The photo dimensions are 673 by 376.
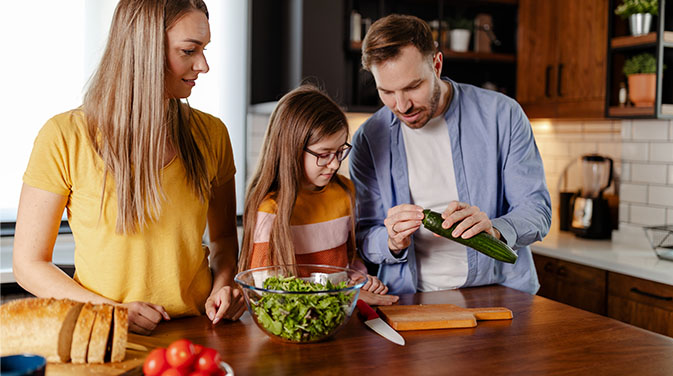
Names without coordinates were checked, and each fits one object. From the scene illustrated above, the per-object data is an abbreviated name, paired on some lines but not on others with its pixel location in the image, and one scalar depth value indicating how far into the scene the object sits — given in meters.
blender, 3.62
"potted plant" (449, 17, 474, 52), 3.98
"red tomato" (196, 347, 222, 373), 1.12
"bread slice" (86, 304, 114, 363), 1.24
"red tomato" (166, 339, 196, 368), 1.10
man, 1.97
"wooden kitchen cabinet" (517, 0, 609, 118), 3.49
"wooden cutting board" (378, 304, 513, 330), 1.56
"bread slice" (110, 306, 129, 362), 1.25
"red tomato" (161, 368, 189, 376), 1.09
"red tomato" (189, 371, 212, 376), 1.11
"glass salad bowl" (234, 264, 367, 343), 1.37
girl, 1.85
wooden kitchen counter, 1.30
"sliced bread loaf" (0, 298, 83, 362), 1.24
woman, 1.48
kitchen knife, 1.47
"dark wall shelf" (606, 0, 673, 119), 3.06
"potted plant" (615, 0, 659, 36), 3.14
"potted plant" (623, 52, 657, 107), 3.13
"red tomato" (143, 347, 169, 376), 1.12
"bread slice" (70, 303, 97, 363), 1.23
